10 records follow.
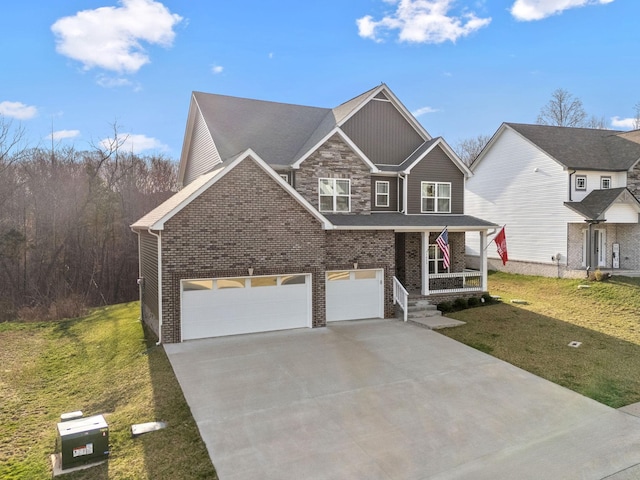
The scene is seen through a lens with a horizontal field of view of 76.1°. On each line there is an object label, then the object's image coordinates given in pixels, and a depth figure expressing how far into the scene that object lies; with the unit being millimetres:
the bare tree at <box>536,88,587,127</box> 42188
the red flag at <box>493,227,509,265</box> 17400
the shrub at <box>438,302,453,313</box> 16219
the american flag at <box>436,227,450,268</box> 15359
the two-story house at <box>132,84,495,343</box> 12266
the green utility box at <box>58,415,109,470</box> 5898
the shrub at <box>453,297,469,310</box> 16439
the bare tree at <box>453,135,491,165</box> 48000
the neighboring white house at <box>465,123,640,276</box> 21219
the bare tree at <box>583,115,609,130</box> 45031
